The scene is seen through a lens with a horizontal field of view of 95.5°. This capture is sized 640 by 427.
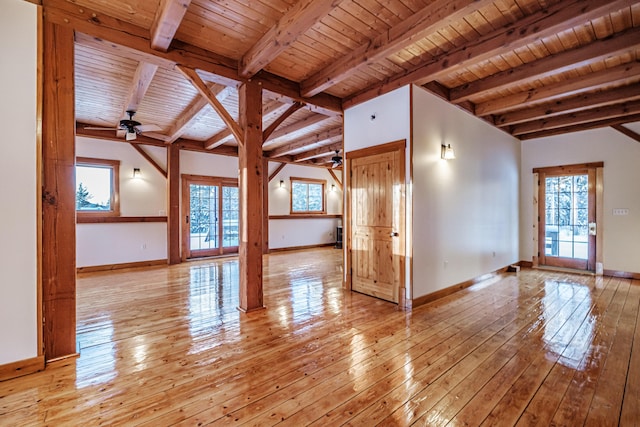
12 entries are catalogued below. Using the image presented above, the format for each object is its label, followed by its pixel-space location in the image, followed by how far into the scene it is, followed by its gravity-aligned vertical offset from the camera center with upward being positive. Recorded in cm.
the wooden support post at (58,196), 244 +15
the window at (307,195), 991 +57
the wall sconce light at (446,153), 432 +85
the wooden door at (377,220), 399 -14
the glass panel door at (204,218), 766 -16
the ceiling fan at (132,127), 474 +144
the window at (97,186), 614 +59
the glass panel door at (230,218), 820 -16
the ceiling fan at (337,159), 742 +134
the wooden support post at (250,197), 368 +19
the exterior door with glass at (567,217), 589 -16
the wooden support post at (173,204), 712 +20
